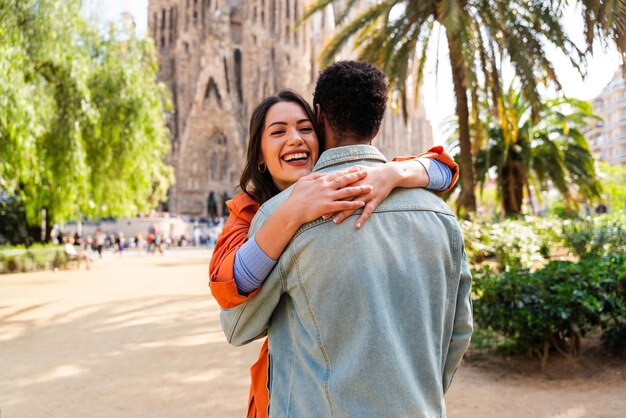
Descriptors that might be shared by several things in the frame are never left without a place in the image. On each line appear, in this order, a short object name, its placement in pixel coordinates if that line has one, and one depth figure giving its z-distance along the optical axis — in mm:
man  1229
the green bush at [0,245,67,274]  13625
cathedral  45094
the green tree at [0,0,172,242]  9797
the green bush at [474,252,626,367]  4426
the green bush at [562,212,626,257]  8164
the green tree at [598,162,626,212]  31453
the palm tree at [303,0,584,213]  8867
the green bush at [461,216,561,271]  7789
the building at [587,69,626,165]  56281
